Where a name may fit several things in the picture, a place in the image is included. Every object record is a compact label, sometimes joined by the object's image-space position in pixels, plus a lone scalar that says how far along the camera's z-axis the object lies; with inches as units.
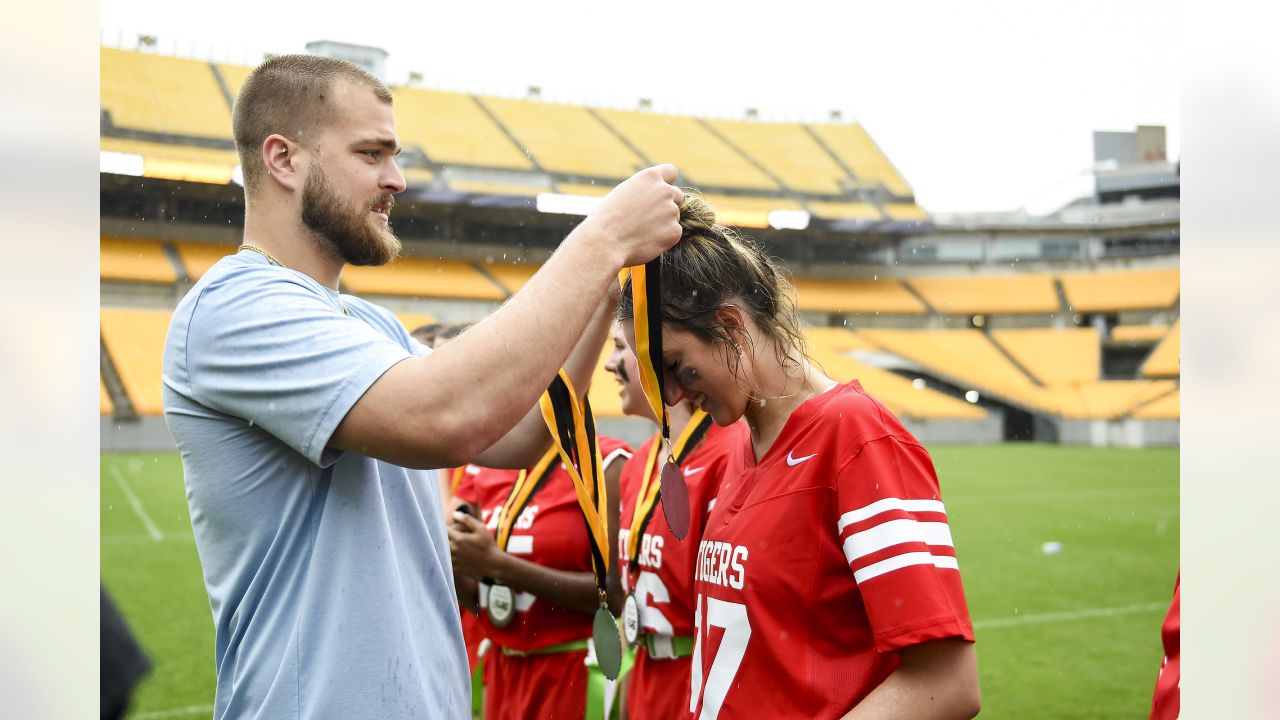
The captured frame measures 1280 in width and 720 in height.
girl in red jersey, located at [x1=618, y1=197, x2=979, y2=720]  64.3
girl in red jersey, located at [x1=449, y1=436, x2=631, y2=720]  142.7
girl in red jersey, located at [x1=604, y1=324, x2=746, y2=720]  118.9
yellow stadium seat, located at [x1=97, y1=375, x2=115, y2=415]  834.8
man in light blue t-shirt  52.7
